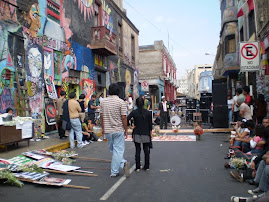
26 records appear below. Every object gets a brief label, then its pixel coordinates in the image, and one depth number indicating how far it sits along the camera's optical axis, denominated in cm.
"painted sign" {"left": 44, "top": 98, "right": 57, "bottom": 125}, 1215
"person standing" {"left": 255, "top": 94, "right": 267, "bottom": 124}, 1032
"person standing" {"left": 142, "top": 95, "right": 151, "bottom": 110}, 1686
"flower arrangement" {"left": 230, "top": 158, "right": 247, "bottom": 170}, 571
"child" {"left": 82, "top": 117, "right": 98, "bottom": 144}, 1083
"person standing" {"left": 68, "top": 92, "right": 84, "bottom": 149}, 945
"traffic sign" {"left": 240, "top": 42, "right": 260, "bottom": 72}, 1022
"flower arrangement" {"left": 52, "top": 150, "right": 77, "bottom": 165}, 714
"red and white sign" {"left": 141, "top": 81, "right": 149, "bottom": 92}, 2678
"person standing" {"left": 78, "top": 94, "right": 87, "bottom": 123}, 1082
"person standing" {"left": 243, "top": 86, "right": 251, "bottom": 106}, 1057
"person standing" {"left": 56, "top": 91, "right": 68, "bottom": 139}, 1091
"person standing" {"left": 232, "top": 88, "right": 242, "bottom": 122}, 1255
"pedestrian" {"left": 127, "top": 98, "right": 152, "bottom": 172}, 640
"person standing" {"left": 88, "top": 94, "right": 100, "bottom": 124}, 1245
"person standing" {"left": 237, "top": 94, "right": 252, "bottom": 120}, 934
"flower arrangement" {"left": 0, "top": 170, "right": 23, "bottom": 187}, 525
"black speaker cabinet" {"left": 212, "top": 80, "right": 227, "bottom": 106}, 1390
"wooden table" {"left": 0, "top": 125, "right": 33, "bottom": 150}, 781
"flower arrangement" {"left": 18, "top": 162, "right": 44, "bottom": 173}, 585
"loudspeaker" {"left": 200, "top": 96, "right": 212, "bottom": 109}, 1933
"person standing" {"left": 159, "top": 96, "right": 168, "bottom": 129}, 1584
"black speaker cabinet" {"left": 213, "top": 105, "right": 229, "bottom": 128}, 1395
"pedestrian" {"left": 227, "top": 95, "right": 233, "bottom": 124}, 1633
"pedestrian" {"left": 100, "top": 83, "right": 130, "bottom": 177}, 595
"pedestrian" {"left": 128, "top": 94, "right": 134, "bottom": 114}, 1956
